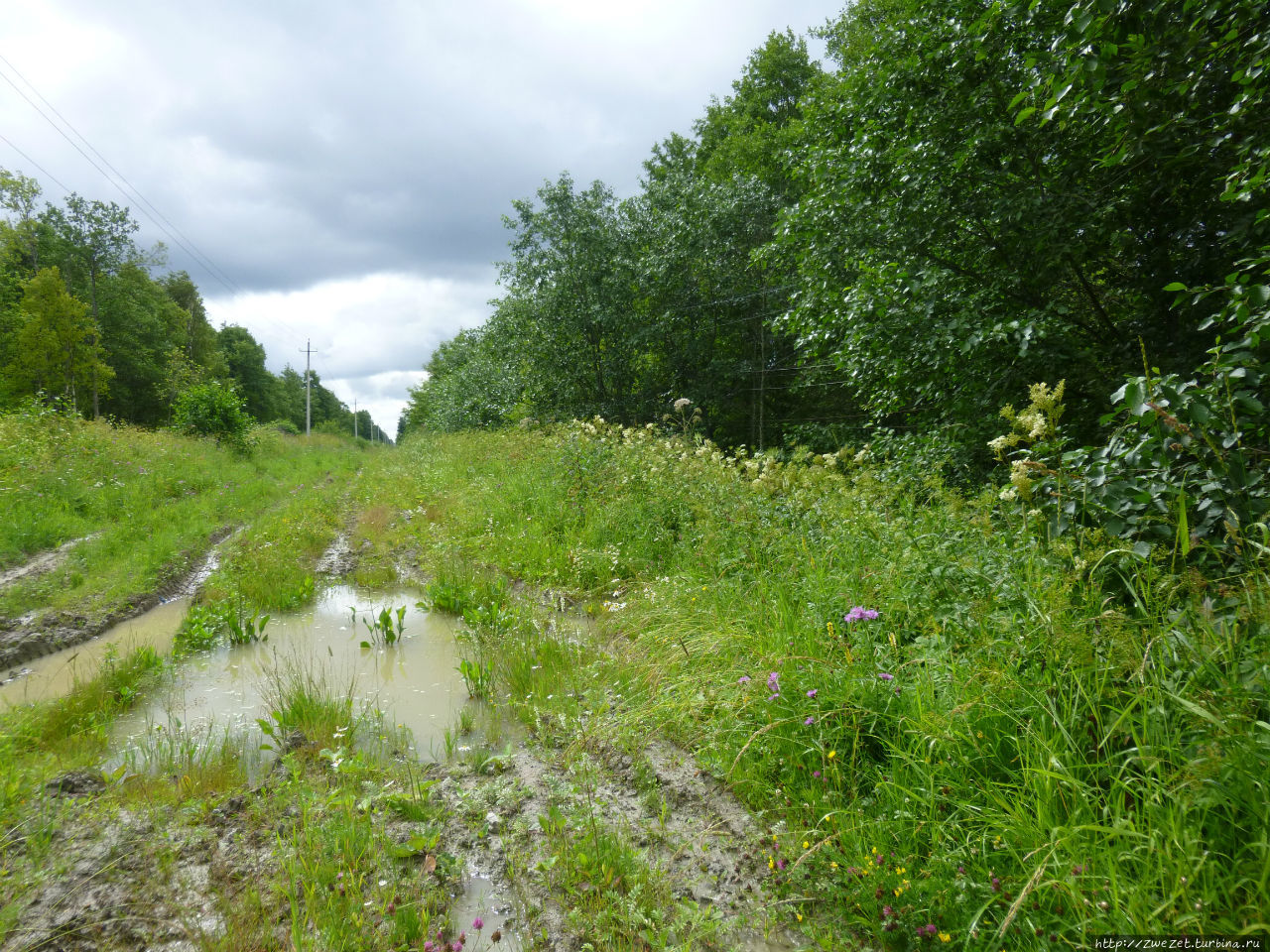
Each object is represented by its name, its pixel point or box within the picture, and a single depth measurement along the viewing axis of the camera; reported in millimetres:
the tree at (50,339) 24125
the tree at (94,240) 31328
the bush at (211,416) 19375
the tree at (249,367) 58344
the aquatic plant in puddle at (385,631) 5156
